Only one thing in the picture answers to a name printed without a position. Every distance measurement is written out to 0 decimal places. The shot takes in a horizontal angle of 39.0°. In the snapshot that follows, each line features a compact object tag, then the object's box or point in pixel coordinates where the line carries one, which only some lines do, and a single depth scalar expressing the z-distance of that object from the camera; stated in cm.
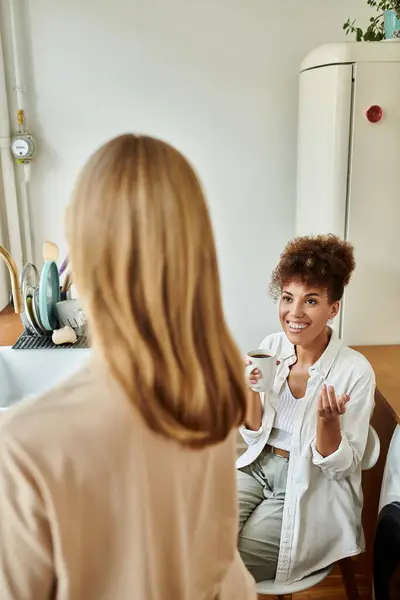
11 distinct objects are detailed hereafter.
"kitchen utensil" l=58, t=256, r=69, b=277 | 187
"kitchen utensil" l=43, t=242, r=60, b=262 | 180
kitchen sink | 176
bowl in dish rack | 179
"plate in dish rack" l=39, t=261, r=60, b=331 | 173
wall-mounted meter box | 207
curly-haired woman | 140
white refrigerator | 165
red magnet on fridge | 166
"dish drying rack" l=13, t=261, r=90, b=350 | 175
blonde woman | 58
